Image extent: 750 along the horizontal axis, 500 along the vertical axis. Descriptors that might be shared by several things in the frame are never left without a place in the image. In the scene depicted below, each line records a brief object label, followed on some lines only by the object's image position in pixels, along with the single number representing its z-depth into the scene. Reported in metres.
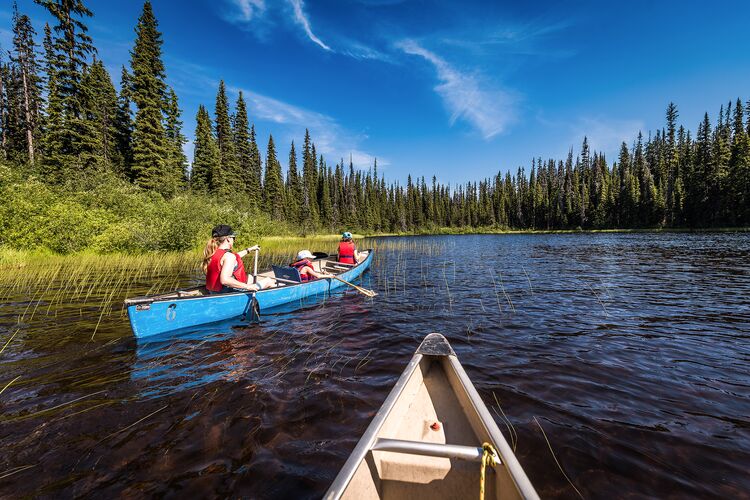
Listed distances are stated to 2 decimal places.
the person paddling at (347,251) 14.09
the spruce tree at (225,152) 41.00
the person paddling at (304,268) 11.04
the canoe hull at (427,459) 1.92
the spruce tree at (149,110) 29.71
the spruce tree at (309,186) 64.06
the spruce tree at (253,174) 51.34
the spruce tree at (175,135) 38.10
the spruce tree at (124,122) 36.88
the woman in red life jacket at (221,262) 7.44
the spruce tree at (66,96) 25.03
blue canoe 6.20
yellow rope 1.98
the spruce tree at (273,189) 55.88
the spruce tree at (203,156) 40.22
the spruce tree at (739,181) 45.56
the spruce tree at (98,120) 26.89
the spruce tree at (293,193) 60.72
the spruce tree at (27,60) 32.44
